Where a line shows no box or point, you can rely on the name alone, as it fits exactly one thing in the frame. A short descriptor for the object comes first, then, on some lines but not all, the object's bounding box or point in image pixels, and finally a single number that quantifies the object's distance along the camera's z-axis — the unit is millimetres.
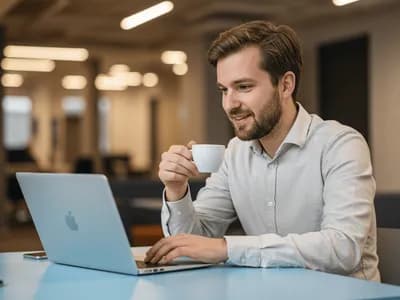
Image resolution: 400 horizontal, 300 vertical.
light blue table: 1402
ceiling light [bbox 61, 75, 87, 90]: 20344
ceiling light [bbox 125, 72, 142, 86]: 19203
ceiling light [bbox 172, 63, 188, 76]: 16362
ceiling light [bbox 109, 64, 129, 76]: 17594
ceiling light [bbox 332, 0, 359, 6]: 8414
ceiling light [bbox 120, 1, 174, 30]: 9408
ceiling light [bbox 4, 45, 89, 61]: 13375
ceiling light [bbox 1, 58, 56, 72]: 15373
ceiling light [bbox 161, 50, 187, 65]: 13922
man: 1784
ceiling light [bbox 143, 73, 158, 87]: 19534
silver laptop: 1615
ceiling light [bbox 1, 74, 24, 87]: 19788
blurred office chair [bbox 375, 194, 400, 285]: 2010
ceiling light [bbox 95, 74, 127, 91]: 19875
